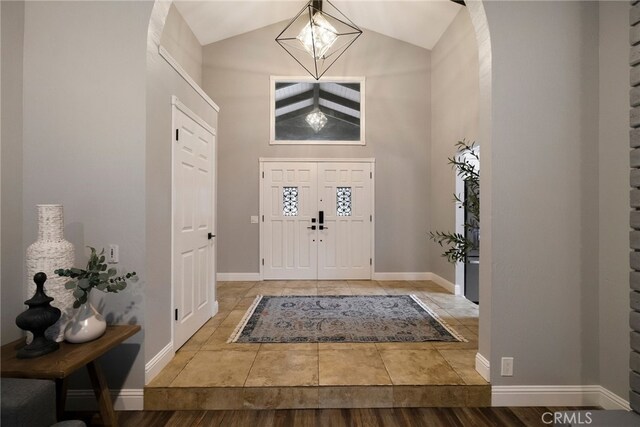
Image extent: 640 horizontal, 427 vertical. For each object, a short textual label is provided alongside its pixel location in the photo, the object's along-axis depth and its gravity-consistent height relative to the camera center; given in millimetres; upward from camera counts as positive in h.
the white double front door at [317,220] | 5520 -153
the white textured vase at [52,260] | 1721 -270
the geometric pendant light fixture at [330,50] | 5223 +3023
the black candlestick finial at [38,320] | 1555 -543
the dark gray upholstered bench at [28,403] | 1258 -801
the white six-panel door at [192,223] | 2579 -107
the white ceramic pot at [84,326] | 1725 -641
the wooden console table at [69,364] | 1463 -736
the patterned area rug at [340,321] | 2920 -1166
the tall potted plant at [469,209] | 3064 +19
